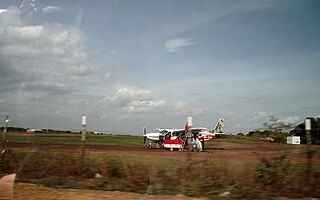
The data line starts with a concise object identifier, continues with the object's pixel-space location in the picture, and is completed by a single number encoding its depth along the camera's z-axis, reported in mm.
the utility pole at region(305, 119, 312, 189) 7896
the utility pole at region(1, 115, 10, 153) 12016
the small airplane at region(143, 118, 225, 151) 26802
